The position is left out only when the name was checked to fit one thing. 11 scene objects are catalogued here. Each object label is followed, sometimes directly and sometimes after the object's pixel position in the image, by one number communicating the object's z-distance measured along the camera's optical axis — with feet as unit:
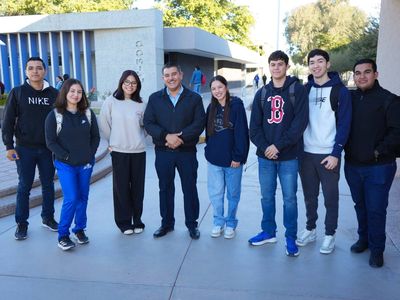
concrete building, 60.80
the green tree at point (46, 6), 108.92
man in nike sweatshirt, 13.19
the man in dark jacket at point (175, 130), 13.01
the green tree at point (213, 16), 117.50
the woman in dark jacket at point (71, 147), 12.55
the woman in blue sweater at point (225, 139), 13.05
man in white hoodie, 11.48
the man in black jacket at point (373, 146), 11.16
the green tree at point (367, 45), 76.07
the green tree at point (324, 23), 144.05
